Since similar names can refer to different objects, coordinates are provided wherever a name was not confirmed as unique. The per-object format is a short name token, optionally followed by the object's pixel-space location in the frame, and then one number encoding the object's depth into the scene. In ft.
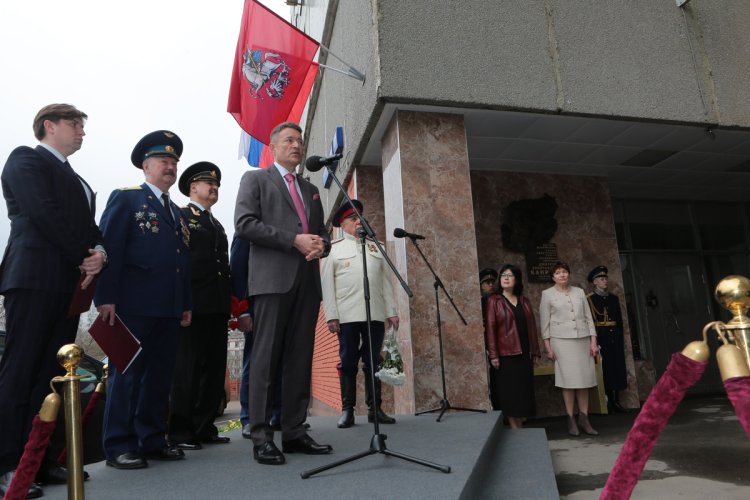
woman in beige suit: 16.94
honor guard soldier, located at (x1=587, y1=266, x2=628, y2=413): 22.58
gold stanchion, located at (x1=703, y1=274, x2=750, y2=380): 3.76
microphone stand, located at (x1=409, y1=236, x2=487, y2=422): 14.55
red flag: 18.95
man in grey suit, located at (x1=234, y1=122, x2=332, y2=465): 8.81
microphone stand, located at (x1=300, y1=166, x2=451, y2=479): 7.72
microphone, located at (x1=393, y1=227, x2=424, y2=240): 14.10
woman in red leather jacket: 16.22
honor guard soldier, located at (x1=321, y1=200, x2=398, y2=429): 13.53
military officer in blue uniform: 8.87
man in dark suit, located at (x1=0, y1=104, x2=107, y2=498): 7.46
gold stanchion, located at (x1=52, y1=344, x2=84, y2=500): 4.64
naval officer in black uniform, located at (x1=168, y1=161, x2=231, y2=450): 11.04
